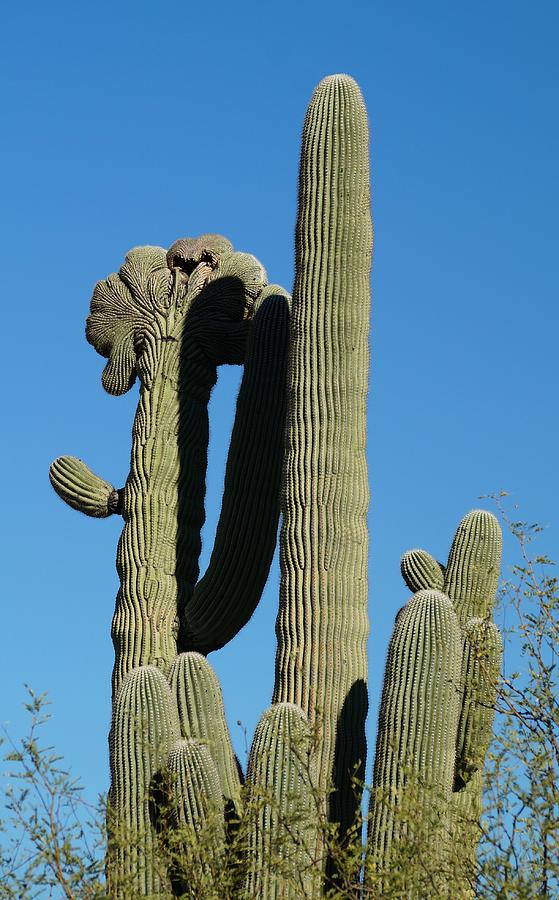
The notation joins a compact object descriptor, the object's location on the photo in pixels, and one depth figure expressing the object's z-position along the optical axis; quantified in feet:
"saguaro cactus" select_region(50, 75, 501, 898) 41.52
